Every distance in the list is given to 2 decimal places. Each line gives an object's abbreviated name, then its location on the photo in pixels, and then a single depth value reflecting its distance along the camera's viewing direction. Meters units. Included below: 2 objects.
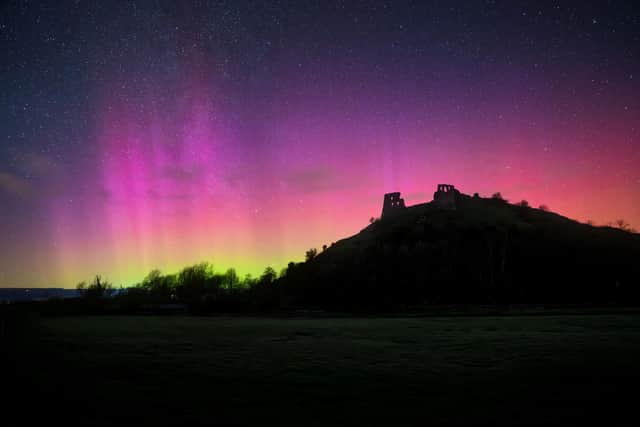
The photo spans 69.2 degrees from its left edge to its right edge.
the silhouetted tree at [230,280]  161.10
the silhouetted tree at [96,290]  108.03
